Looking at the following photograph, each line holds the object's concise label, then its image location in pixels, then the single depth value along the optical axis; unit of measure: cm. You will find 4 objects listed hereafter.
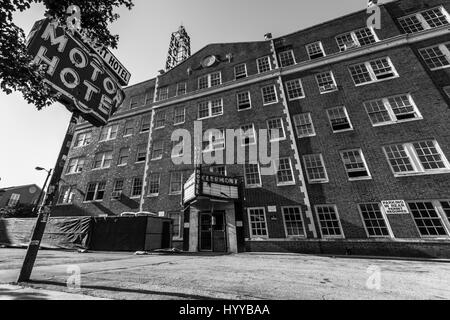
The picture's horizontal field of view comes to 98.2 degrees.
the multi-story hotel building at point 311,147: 1246
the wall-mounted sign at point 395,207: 1192
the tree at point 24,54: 471
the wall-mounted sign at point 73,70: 493
